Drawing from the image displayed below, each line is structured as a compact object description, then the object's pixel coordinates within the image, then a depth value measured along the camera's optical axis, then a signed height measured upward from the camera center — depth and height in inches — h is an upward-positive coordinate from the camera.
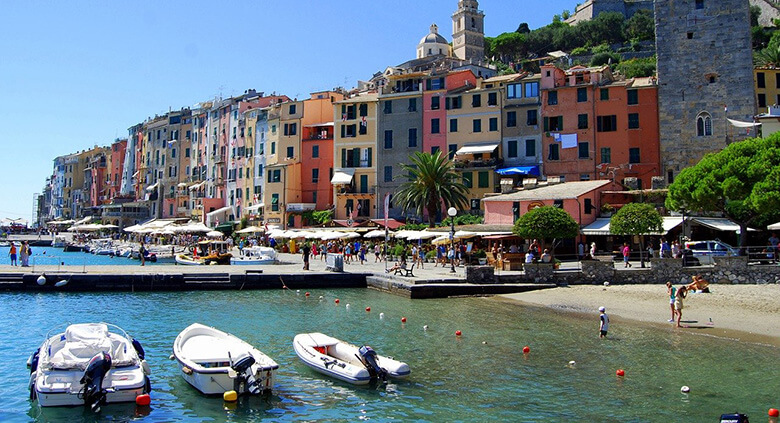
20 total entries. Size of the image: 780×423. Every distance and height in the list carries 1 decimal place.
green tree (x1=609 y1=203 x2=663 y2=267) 1391.5 +64.1
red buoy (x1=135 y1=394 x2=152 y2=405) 571.5 -124.2
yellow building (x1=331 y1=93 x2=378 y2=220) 2556.6 +362.1
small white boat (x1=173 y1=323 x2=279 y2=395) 612.1 -105.7
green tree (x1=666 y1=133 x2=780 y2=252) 1276.7 +138.2
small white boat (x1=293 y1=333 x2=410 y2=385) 661.9 -110.7
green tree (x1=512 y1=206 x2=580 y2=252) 1408.7 +56.3
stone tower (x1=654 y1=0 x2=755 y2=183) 2001.7 +523.0
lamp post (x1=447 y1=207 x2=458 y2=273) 1436.8 +79.8
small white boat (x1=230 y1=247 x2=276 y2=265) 1899.6 -11.9
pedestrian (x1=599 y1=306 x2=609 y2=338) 858.1 -91.2
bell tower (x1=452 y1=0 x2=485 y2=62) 5620.1 +1851.2
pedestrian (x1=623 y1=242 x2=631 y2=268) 1415.6 -7.5
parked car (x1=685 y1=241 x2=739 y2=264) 1357.0 +4.7
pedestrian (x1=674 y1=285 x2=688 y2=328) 932.6 -64.9
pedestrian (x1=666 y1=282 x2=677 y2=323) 966.4 -58.2
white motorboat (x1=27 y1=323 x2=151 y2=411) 558.6 -102.2
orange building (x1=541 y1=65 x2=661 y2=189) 2092.8 +396.1
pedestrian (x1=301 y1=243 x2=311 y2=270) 1635.0 -7.6
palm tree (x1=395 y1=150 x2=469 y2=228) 2123.5 +205.7
